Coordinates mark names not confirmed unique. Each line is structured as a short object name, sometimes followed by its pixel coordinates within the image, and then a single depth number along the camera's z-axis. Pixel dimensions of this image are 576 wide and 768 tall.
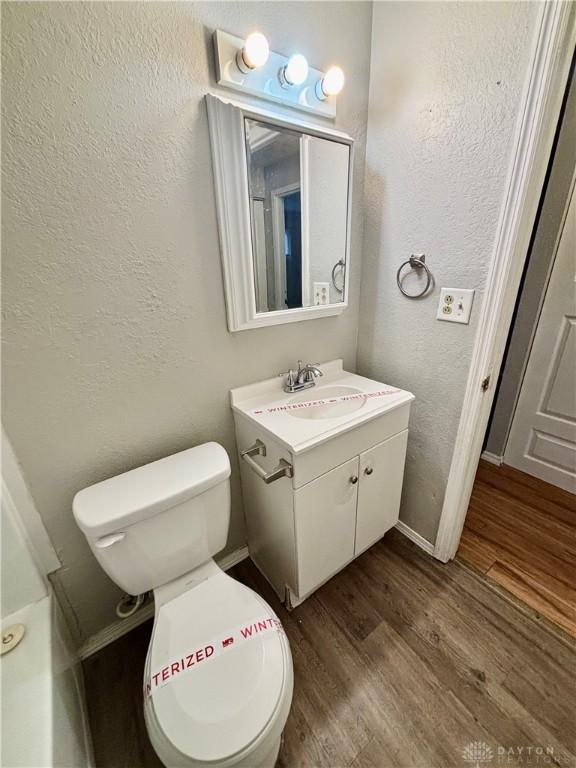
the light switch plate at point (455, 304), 1.10
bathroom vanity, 1.03
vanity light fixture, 0.88
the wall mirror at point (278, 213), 0.97
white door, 1.61
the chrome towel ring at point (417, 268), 1.20
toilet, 0.68
